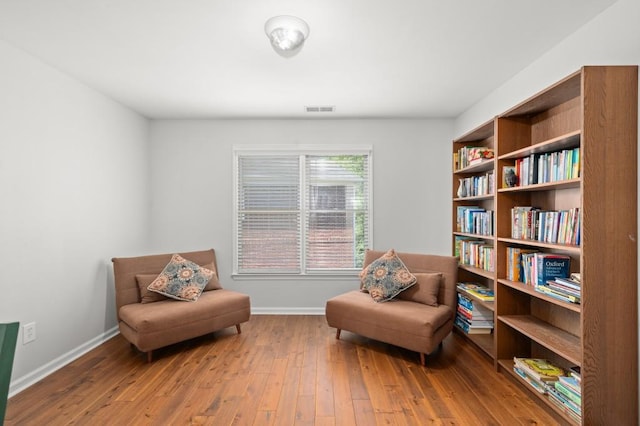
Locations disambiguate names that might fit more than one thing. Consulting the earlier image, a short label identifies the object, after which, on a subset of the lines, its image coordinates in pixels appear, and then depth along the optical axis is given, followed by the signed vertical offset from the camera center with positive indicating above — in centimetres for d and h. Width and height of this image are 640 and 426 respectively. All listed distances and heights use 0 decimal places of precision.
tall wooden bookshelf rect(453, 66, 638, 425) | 176 -15
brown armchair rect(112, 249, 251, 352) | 280 -91
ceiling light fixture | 199 +116
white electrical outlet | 241 -89
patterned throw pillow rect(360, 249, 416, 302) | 320 -63
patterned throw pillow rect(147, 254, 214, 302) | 324 -67
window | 414 +2
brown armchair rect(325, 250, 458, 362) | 274 -90
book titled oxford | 221 -34
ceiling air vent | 365 +121
